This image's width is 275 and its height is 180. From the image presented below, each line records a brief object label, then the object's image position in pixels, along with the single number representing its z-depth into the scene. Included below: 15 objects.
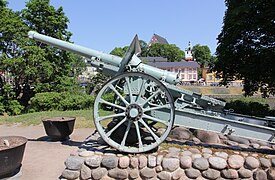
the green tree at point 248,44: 9.66
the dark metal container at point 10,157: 3.61
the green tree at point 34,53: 13.91
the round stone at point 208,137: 5.08
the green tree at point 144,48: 71.45
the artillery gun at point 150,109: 4.18
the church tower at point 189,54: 70.92
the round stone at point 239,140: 5.05
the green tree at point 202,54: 69.97
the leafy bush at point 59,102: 12.56
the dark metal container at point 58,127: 5.95
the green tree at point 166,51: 71.19
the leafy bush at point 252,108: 10.43
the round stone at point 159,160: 4.02
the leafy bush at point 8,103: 14.33
